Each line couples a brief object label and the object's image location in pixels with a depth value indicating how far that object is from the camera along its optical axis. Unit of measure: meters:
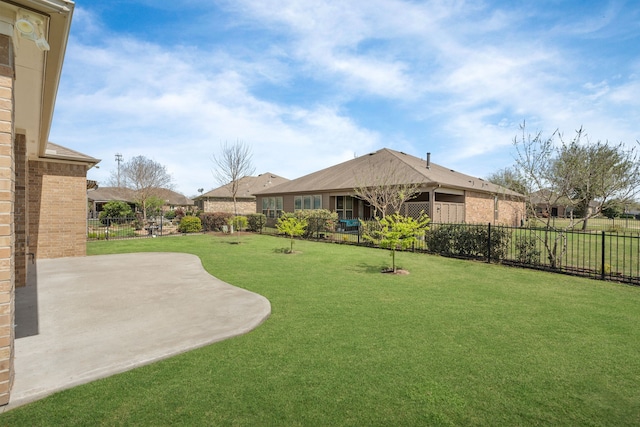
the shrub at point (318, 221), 17.23
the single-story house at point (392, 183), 18.17
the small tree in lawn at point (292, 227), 12.55
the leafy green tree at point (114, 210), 28.41
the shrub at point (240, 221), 20.36
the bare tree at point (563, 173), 9.44
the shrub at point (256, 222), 21.92
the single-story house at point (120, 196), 43.34
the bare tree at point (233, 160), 21.88
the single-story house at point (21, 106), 2.63
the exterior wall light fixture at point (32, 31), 2.70
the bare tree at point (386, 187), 16.48
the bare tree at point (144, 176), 39.88
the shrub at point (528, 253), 9.42
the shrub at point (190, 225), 21.30
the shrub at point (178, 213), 34.45
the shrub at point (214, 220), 22.25
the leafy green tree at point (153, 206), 33.16
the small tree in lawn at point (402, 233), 8.53
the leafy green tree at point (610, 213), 33.62
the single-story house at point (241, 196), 35.75
